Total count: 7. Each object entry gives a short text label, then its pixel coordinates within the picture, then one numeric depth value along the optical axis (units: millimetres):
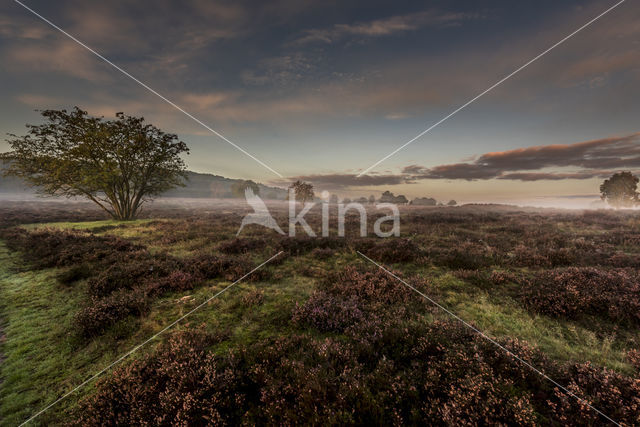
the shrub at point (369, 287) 6160
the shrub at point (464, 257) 8828
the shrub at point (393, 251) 9836
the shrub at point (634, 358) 3595
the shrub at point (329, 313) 4938
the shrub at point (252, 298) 6094
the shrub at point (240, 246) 11727
